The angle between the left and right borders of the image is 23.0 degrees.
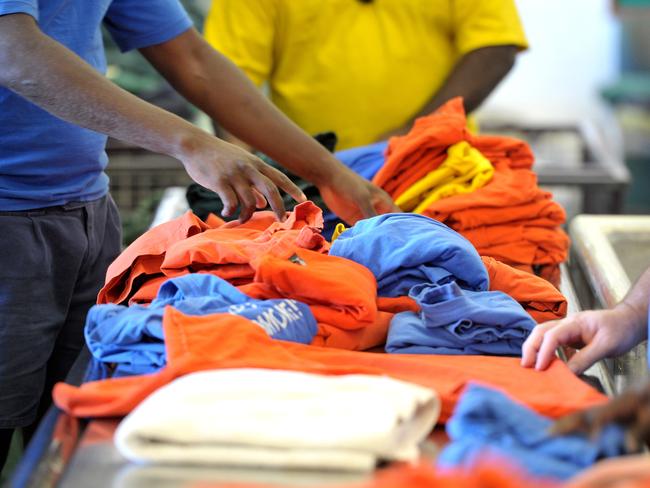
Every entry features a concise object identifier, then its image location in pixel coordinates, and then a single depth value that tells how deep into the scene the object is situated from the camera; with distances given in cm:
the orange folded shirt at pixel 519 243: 229
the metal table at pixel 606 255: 226
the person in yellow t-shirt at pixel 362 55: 287
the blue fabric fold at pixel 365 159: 249
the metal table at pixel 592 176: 321
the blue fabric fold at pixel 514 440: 155
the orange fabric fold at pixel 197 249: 195
